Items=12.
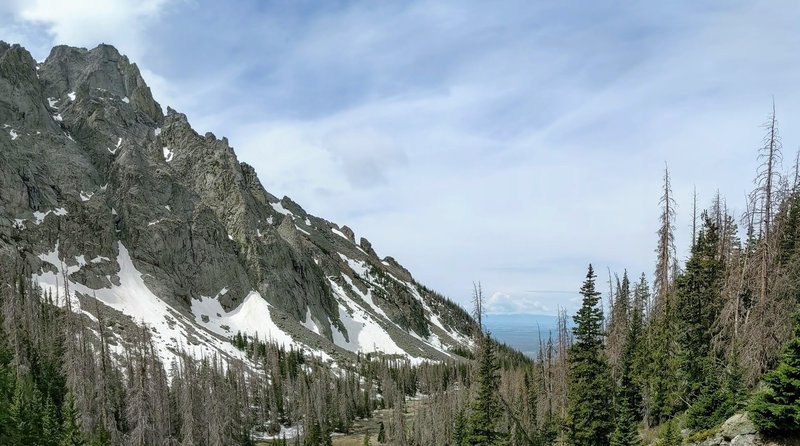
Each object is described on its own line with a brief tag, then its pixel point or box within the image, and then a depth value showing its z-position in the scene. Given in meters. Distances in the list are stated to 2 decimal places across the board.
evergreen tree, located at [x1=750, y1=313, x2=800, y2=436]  21.56
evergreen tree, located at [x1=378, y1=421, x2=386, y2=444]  92.62
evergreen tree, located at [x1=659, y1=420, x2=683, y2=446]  29.19
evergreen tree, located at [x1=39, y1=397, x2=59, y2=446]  41.71
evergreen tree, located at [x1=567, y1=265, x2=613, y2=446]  36.81
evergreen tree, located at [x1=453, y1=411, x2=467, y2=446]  54.67
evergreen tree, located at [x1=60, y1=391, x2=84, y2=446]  41.38
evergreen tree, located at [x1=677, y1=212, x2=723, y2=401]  36.22
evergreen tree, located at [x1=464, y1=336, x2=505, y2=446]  39.62
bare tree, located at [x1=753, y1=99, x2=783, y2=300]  30.00
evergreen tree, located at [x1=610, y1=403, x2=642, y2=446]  32.94
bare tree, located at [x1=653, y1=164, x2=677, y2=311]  43.69
